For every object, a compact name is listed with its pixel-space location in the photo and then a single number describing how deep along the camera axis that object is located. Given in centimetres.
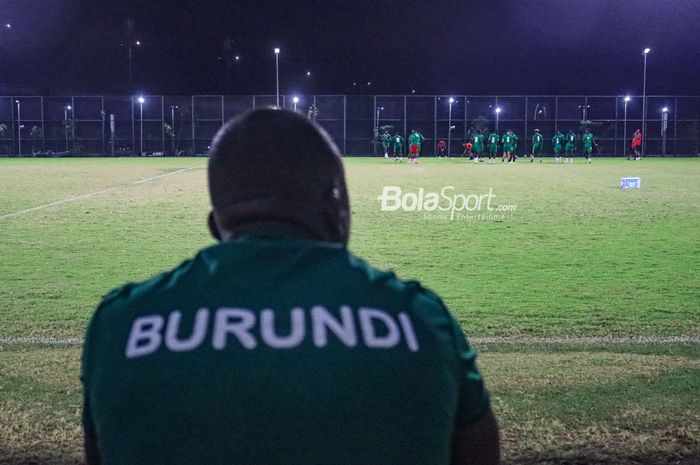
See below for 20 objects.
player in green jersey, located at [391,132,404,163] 4894
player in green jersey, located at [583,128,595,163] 4672
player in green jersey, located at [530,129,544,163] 4875
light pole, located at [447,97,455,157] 6019
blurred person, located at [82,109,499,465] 132
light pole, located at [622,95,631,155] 5923
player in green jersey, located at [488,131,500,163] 4731
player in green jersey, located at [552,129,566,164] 4694
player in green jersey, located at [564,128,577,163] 4719
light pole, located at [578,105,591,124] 6056
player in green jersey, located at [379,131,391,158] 5387
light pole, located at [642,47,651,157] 5944
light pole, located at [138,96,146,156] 5872
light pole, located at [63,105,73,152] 6009
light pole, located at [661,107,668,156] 5919
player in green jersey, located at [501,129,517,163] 4594
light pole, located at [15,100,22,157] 5869
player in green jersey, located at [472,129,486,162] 4703
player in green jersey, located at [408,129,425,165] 4392
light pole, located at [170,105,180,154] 6034
